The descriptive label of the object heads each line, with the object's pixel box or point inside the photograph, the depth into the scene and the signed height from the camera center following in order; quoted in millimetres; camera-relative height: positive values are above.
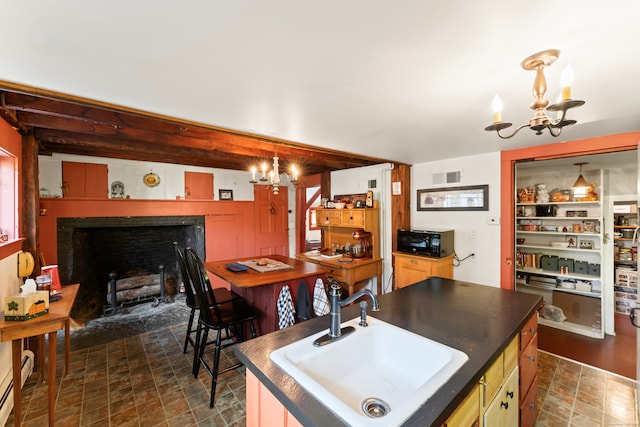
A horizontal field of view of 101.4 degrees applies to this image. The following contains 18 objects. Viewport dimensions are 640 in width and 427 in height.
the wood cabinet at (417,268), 3146 -718
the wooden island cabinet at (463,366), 807 -581
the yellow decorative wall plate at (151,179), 3670 +498
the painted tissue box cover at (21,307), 1574 -553
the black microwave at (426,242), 3098 -394
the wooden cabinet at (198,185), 3992 +444
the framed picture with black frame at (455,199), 3131 +149
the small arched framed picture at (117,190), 3463 +334
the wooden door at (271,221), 4750 -152
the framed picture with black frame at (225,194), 4328 +322
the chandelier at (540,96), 1103 +497
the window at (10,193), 2041 +186
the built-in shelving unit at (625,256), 3242 -616
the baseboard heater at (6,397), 1727 -1235
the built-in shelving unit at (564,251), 3047 -561
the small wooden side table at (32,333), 1541 -707
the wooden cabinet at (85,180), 3195 +445
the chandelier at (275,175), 2471 +358
